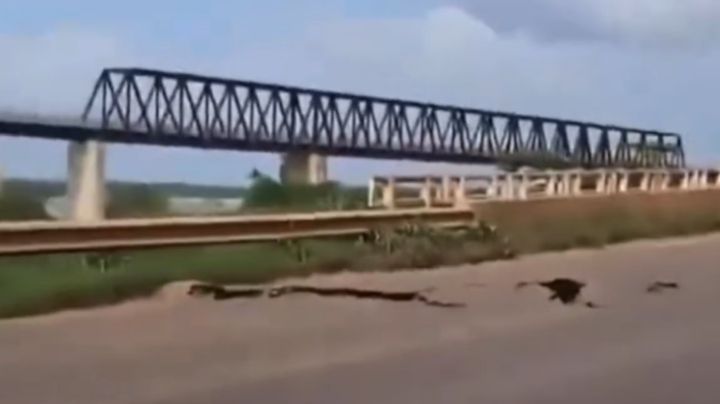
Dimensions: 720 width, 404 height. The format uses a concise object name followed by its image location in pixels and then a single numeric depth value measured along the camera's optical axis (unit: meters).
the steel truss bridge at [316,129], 90.75
